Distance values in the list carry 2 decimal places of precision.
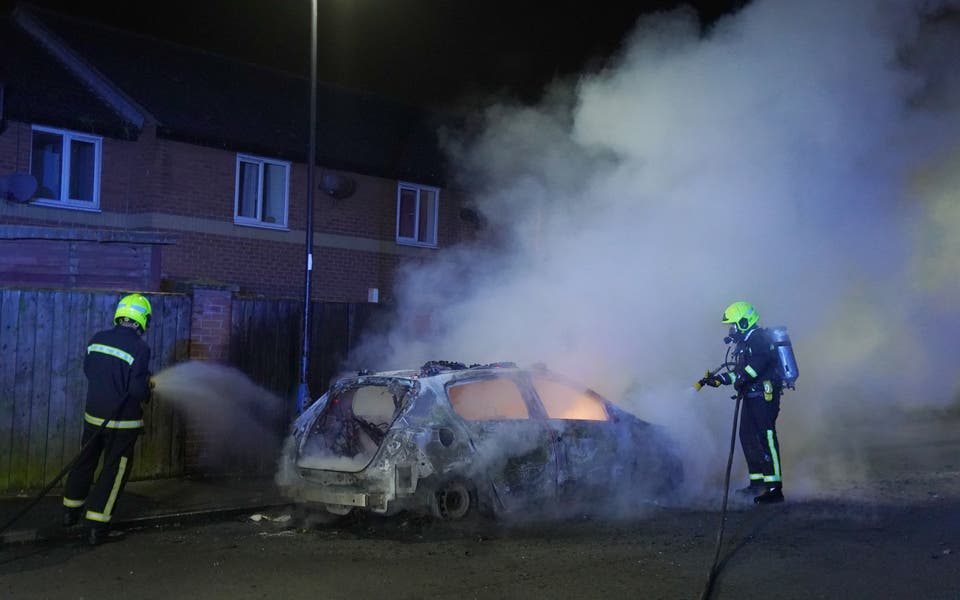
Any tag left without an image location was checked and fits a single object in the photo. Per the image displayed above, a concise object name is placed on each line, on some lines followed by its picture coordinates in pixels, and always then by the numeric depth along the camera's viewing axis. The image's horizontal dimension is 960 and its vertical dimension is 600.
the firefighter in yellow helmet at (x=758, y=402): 8.16
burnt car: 6.66
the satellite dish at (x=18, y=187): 13.45
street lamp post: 10.05
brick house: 14.34
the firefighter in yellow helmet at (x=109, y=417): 6.75
